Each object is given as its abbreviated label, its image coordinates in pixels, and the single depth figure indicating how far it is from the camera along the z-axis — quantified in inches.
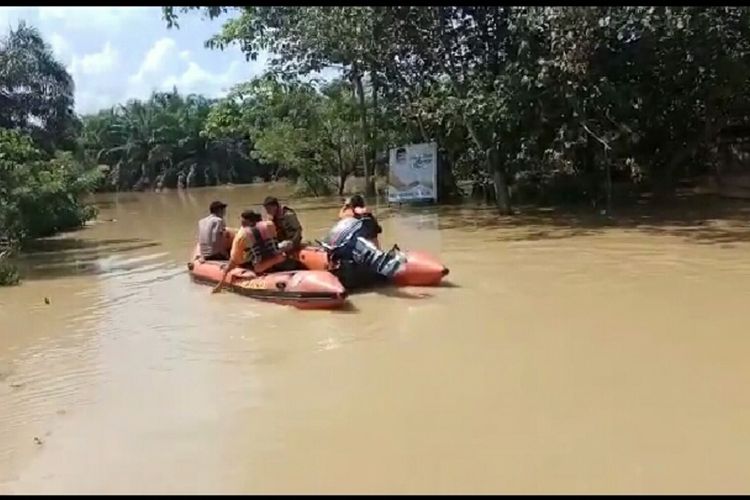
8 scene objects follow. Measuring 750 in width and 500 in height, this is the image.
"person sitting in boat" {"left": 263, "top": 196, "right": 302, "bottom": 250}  437.7
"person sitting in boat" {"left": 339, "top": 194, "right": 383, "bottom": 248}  416.8
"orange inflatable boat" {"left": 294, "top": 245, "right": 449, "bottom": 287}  418.6
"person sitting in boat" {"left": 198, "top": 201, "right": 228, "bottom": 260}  464.1
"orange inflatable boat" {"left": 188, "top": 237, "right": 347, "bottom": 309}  378.9
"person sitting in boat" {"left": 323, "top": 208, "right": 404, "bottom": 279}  411.5
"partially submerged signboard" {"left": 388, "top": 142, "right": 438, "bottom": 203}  910.4
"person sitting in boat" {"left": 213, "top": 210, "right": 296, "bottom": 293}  417.1
